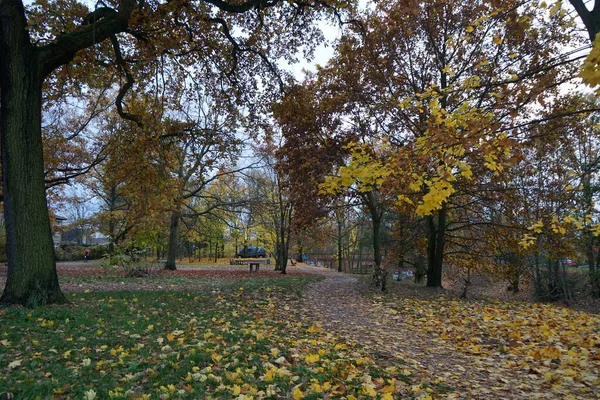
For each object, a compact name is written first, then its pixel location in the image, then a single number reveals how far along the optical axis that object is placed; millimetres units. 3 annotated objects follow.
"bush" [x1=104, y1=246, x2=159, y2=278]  11955
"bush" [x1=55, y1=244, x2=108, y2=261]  25894
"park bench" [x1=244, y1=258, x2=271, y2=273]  30242
